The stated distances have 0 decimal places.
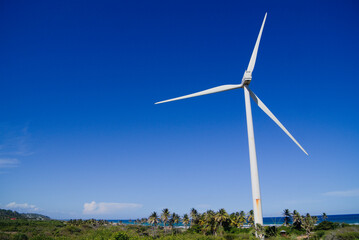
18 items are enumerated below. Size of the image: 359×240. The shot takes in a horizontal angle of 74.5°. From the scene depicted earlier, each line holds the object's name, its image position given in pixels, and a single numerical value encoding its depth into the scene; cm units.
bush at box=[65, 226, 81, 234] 8069
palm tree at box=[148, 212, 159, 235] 11062
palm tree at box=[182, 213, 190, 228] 12162
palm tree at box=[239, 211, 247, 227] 10230
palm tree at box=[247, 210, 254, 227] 10571
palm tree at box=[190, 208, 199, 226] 10825
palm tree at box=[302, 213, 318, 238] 7212
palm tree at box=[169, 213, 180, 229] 11729
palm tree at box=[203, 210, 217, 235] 8931
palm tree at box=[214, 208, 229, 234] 8750
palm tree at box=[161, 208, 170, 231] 11138
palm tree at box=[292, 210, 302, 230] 8754
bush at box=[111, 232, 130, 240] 3973
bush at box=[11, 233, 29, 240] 5399
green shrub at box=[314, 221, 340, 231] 8350
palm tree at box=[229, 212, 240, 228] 9812
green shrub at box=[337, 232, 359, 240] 3728
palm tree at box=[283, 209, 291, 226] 9359
